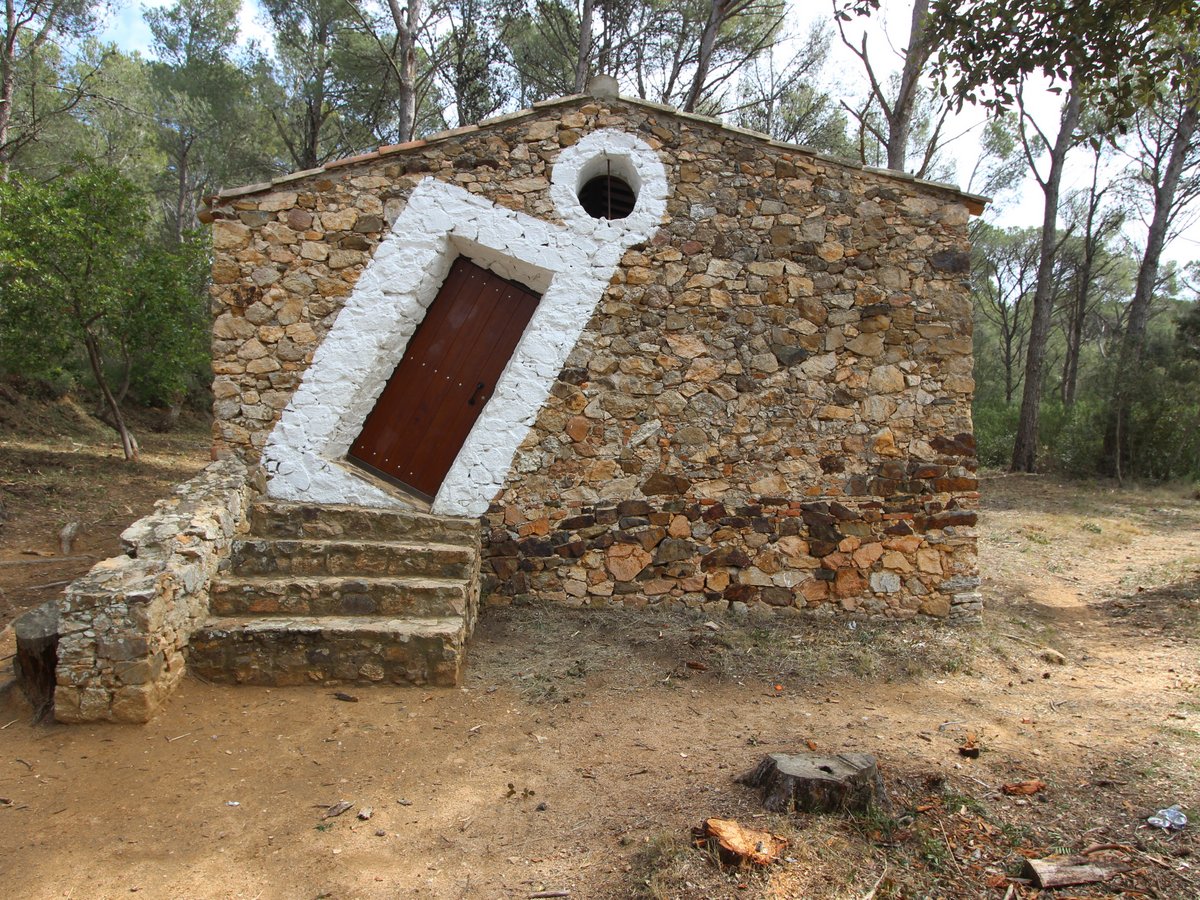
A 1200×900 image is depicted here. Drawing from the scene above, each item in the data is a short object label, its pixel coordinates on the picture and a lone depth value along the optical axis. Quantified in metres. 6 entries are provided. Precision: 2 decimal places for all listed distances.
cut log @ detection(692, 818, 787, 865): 2.58
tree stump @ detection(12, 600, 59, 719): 3.62
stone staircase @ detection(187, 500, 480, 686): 4.03
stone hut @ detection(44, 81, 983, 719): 5.16
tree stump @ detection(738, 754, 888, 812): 2.90
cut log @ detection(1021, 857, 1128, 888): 2.52
